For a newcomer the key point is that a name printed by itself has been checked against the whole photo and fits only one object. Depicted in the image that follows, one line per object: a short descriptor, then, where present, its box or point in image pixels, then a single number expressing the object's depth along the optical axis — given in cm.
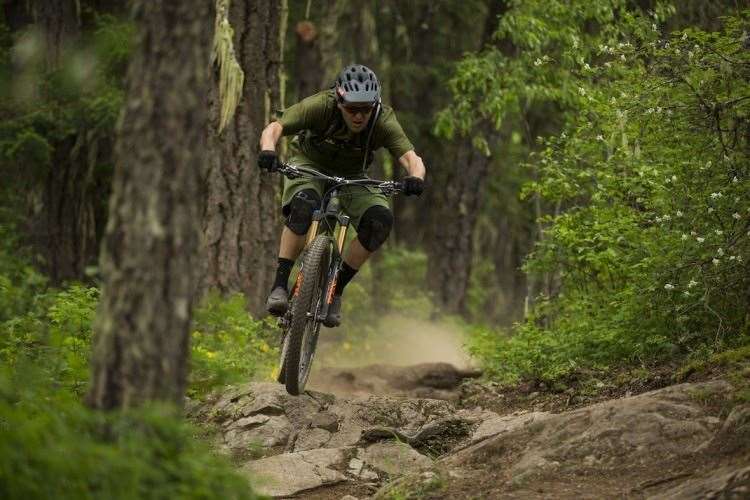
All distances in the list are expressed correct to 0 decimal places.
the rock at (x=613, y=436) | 1284
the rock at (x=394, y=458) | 1498
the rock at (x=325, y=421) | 1708
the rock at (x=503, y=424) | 1487
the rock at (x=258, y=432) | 1619
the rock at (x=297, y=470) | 1415
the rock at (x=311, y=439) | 1637
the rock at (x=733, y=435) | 1221
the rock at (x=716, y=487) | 1059
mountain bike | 1748
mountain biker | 1739
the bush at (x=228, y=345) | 1881
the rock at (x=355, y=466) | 1504
